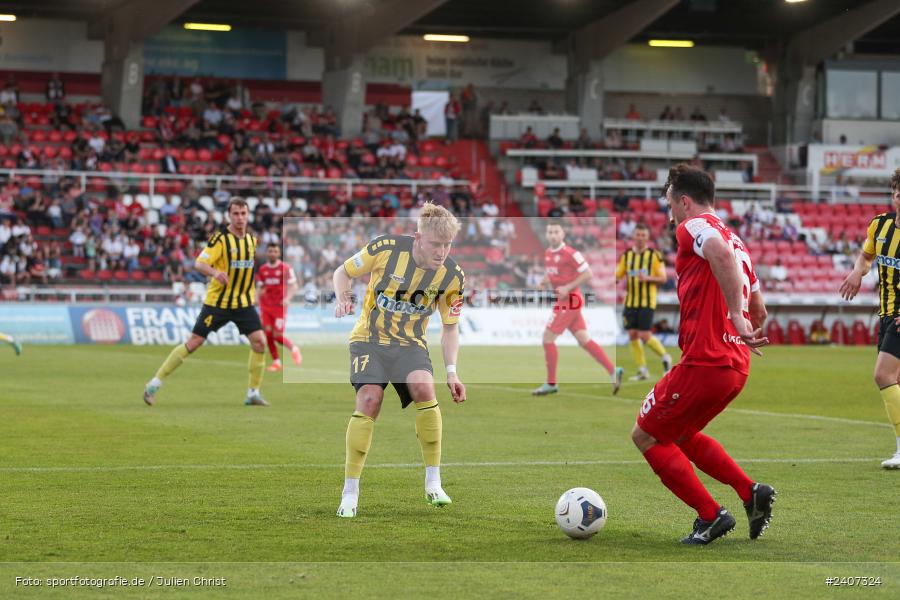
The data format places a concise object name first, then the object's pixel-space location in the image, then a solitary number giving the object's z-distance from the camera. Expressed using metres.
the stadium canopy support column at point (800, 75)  45.36
